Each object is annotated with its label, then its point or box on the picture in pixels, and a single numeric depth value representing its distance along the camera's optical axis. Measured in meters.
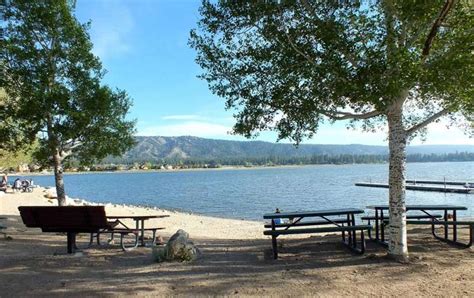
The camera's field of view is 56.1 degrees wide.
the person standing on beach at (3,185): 38.66
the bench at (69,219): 8.75
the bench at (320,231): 7.63
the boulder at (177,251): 8.02
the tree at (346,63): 6.69
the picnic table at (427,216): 8.88
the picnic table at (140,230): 9.70
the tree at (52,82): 12.67
